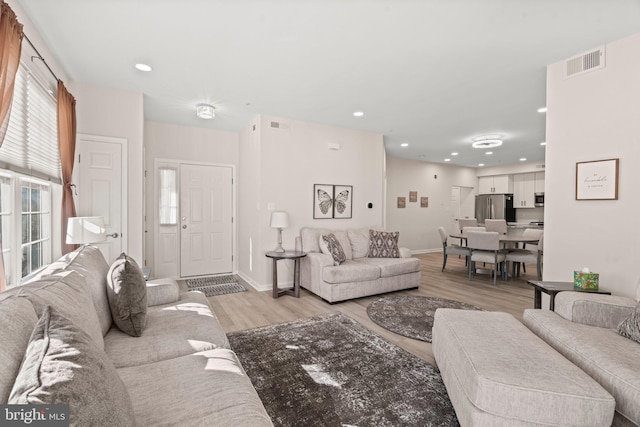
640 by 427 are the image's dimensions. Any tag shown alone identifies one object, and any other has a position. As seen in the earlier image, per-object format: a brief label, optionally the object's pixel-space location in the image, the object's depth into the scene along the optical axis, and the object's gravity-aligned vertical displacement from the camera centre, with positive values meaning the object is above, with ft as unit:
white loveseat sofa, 12.76 -2.76
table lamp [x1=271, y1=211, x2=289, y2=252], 14.02 -0.54
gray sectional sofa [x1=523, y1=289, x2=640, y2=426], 4.57 -2.53
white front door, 16.88 -0.66
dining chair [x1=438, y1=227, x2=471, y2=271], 18.42 -2.41
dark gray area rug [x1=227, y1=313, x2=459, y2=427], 5.73 -4.02
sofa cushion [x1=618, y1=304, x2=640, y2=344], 5.81 -2.31
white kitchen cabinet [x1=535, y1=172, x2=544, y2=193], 27.23 +2.84
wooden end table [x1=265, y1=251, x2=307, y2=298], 13.41 -2.73
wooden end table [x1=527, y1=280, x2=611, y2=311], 8.12 -2.16
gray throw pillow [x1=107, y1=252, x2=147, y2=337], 5.69 -1.80
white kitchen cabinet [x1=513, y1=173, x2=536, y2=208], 28.02 +2.21
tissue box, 8.13 -1.90
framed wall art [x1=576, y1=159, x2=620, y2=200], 8.48 +1.02
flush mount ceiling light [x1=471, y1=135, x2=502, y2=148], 18.86 +4.72
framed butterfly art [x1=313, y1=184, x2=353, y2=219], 16.22 +0.56
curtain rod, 7.14 +4.06
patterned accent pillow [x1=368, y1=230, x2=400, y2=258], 15.44 -1.81
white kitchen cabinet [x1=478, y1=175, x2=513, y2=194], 29.45 +2.94
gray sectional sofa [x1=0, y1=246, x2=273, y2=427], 2.82 -2.48
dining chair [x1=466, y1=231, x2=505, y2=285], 16.77 -2.09
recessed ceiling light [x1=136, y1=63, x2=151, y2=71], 9.75 +4.78
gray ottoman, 4.25 -2.65
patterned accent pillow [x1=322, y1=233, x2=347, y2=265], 13.51 -1.82
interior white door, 11.27 +0.94
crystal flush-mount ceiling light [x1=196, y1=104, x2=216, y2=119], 13.26 +4.49
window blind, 6.81 +1.99
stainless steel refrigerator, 29.27 +0.53
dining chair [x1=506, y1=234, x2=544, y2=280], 16.60 -2.58
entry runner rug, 14.53 -4.07
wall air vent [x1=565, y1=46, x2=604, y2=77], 8.71 +4.65
